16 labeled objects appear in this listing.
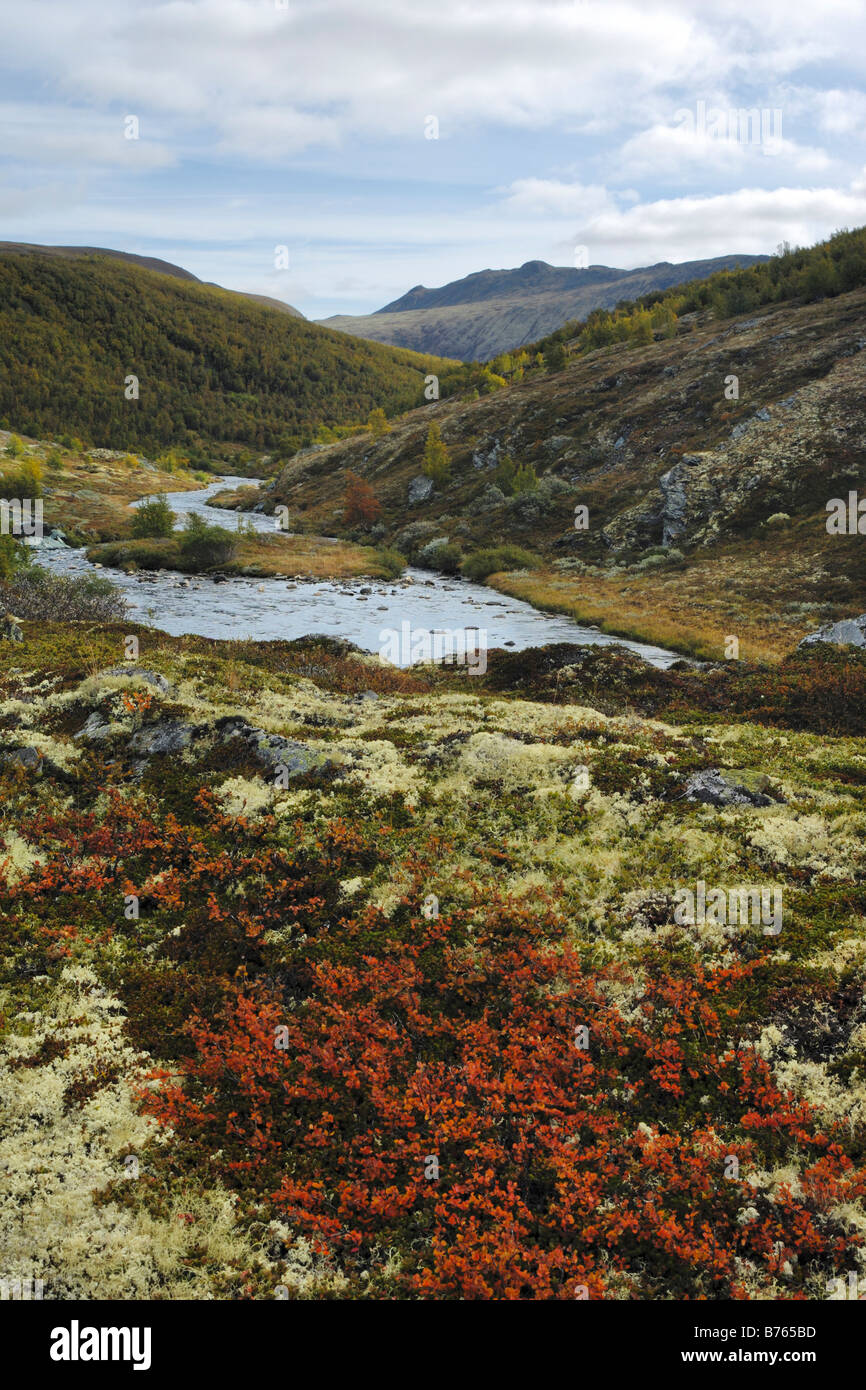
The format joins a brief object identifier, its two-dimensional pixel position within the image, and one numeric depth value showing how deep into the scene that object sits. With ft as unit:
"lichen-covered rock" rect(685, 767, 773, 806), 50.75
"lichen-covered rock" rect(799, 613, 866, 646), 102.58
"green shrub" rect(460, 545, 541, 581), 205.46
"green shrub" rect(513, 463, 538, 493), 246.06
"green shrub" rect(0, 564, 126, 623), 119.65
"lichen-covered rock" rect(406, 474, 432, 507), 285.43
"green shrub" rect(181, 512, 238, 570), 212.23
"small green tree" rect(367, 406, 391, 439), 403.79
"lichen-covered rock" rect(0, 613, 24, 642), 96.03
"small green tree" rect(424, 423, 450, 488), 288.10
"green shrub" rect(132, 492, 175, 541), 241.55
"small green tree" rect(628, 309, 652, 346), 349.00
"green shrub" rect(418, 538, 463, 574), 220.43
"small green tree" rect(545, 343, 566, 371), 373.61
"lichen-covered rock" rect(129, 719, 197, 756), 59.77
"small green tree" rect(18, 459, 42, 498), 299.79
